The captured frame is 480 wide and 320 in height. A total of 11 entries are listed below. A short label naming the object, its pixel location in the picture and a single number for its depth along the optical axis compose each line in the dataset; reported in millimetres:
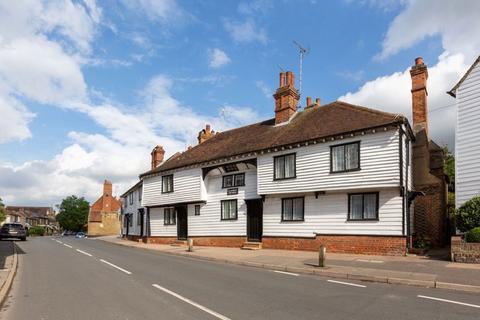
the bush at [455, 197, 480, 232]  15844
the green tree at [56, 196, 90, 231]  104438
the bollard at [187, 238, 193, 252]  22547
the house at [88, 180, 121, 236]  76938
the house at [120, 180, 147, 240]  38906
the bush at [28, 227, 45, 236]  86312
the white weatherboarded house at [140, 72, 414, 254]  18375
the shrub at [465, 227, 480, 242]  14531
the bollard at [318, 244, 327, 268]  14594
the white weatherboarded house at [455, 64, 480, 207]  17281
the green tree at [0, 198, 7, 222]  64650
